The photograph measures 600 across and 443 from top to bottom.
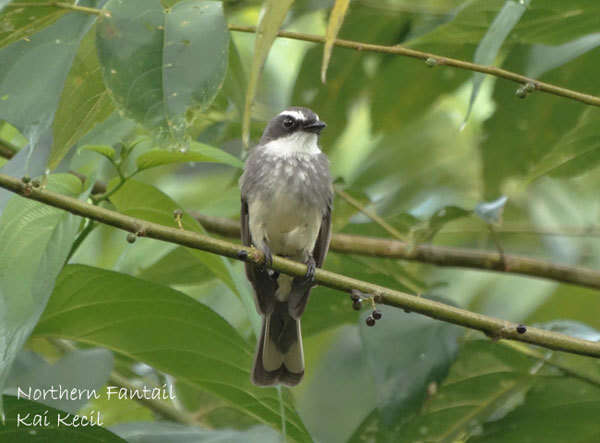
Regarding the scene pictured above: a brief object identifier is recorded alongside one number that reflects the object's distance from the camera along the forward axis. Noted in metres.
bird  7.54
